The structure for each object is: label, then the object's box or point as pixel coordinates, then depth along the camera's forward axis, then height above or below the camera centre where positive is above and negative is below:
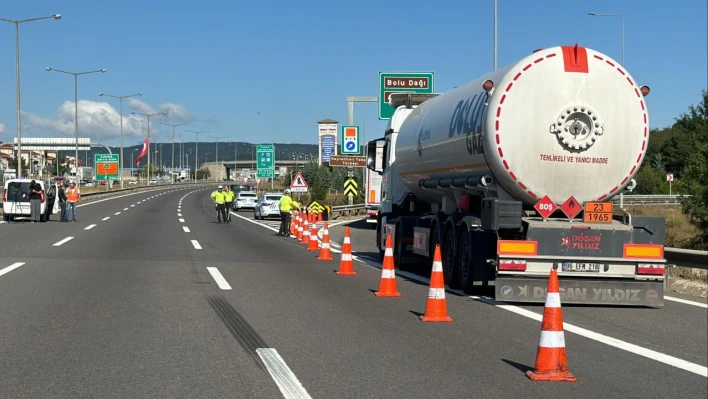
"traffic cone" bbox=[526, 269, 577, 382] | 6.60 -1.49
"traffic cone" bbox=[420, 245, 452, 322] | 9.59 -1.56
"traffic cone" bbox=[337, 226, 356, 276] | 15.19 -1.78
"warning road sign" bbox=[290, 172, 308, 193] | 36.22 -0.88
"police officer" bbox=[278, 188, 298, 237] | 27.23 -1.55
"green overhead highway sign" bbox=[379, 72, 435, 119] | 35.83 +3.58
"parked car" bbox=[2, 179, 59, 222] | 34.38 -1.60
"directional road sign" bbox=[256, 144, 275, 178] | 67.06 +0.29
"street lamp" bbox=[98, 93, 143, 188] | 76.09 +3.94
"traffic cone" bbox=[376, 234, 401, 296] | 11.96 -1.66
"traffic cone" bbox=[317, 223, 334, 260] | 18.66 -1.90
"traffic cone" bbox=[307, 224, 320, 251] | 22.30 -2.07
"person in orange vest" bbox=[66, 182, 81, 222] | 34.31 -1.49
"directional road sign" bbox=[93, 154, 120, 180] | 78.88 -0.29
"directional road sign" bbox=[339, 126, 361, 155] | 44.03 +1.28
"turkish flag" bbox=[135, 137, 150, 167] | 88.00 +1.34
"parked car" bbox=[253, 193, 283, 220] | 42.56 -2.15
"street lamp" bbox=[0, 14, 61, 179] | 42.78 +4.95
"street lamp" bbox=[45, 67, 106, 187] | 62.97 +4.76
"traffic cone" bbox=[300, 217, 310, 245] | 25.29 -2.14
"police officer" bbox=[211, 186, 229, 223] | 36.00 -1.62
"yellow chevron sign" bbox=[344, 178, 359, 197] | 40.09 -1.12
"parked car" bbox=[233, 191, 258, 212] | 57.38 -2.53
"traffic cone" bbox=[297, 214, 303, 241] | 27.16 -2.06
